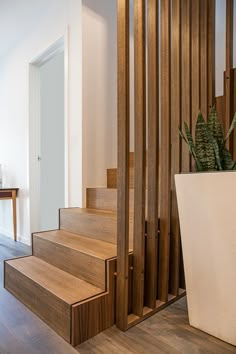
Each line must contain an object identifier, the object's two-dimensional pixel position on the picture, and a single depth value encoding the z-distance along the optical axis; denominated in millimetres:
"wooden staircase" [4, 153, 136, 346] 1345
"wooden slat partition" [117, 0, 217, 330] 1416
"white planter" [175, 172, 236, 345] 1220
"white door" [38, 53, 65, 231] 3885
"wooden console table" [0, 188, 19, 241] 3334
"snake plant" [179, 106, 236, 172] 1372
